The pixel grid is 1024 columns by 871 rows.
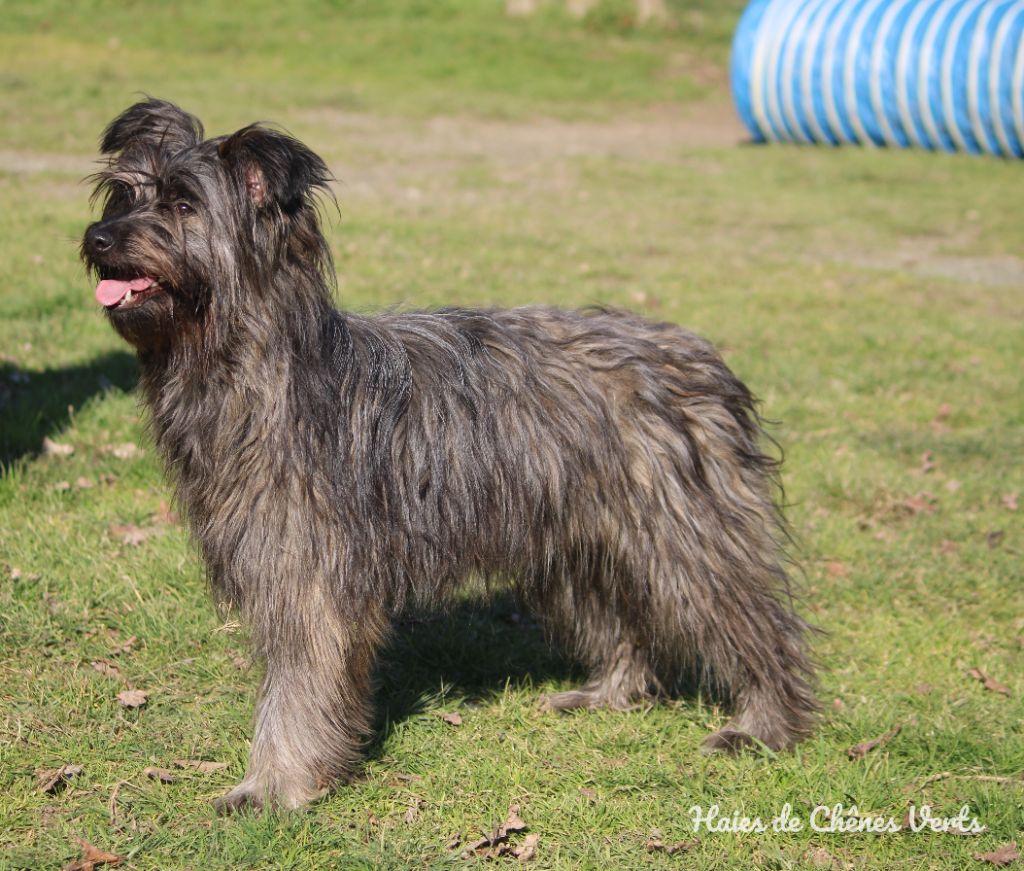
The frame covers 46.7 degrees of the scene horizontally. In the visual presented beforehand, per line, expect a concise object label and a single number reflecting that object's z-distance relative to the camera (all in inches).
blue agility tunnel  659.4
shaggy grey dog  133.0
